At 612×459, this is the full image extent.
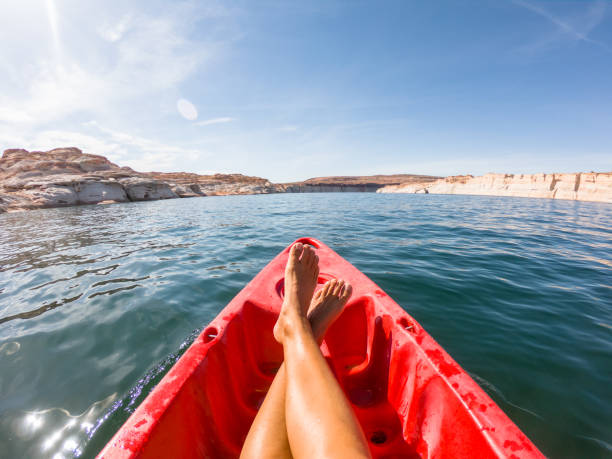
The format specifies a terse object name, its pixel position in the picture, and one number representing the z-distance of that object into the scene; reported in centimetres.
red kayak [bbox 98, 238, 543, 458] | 41
